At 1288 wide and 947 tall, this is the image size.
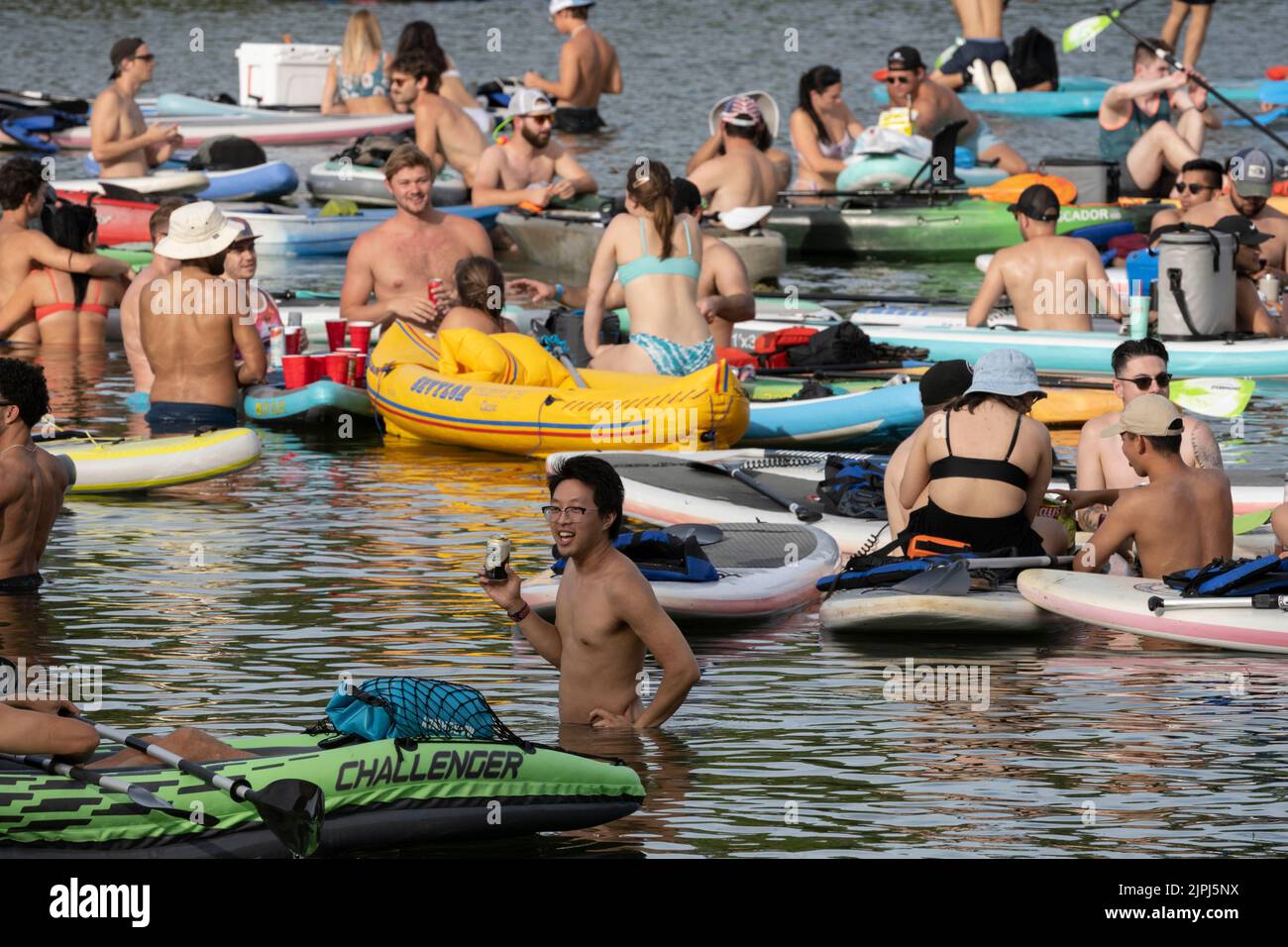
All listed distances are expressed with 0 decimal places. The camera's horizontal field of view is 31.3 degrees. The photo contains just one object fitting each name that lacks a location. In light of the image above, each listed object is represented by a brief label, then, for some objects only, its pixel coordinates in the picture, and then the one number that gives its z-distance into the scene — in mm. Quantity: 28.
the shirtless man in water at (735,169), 17156
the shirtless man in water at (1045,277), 13320
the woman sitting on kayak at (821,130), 19250
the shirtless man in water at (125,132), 18328
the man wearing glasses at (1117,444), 9281
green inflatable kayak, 5824
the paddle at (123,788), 5828
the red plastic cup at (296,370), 12531
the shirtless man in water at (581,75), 24609
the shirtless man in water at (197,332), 11359
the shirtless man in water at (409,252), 12672
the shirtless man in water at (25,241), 13172
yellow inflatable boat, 11366
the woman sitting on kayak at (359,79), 23344
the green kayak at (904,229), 18609
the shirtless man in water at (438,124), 18594
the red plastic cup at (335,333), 12953
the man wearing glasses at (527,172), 17969
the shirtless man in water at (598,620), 6949
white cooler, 25953
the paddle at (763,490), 10055
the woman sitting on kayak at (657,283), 12039
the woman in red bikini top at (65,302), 13789
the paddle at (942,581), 8594
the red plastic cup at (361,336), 12938
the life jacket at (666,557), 8836
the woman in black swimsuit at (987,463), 8750
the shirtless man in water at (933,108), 19516
